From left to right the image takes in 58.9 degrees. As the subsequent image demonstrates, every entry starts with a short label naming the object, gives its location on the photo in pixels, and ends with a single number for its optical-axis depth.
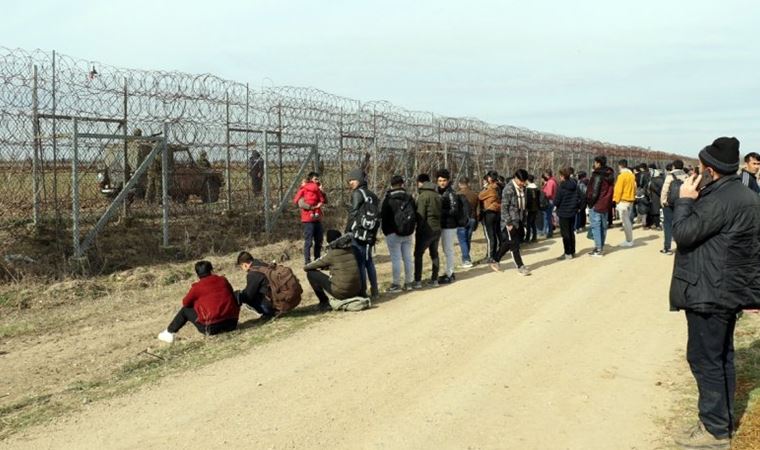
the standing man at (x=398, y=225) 8.64
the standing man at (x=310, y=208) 10.24
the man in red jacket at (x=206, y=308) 6.75
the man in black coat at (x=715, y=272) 3.69
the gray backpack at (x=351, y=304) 7.65
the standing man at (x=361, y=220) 8.19
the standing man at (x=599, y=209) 11.27
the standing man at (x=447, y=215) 9.43
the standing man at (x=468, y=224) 11.01
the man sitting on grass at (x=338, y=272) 7.63
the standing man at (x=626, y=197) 12.15
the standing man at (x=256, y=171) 12.71
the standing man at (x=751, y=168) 9.18
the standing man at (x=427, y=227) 9.05
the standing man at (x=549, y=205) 14.94
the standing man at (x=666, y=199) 10.85
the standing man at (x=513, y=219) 9.64
